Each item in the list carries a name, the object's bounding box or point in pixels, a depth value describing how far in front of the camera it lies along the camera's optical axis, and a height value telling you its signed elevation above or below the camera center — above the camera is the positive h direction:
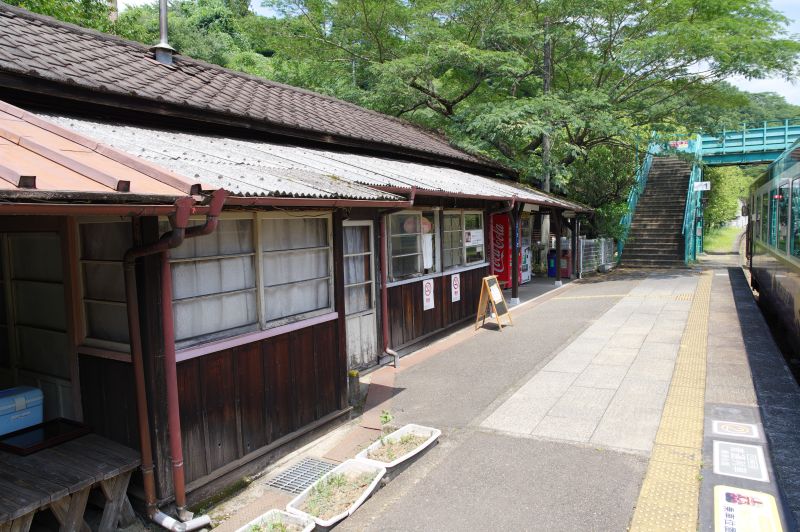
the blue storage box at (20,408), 4.69 -1.46
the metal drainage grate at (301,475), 4.94 -2.27
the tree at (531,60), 15.95 +5.01
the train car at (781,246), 8.32 -0.56
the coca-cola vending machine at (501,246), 16.20 -0.65
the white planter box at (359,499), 4.21 -2.15
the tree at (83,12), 16.62 +7.40
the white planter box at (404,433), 5.01 -2.11
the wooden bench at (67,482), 3.62 -1.71
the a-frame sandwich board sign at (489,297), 10.83 -1.45
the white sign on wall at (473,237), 11.82 -0.27
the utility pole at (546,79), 17.16 +4.69
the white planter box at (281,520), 4.05 -2.16
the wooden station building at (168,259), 4.07 -0.23
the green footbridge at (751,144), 25.95 +3.44
